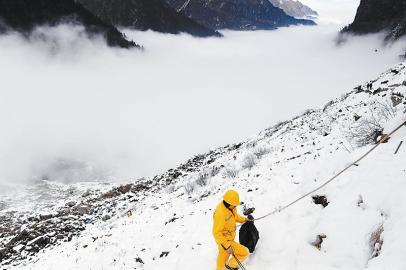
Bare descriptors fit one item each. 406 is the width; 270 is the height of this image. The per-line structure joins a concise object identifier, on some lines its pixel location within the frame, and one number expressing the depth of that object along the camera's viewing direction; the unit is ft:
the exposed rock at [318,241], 22.04
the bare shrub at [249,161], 53.03
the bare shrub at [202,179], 57.12
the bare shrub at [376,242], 18.31
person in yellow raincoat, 21.85
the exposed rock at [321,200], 25.02
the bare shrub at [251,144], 78.28
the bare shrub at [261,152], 58.63
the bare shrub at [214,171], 62.08
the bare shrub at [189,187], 55.01
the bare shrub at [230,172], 52.65
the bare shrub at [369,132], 30.22
